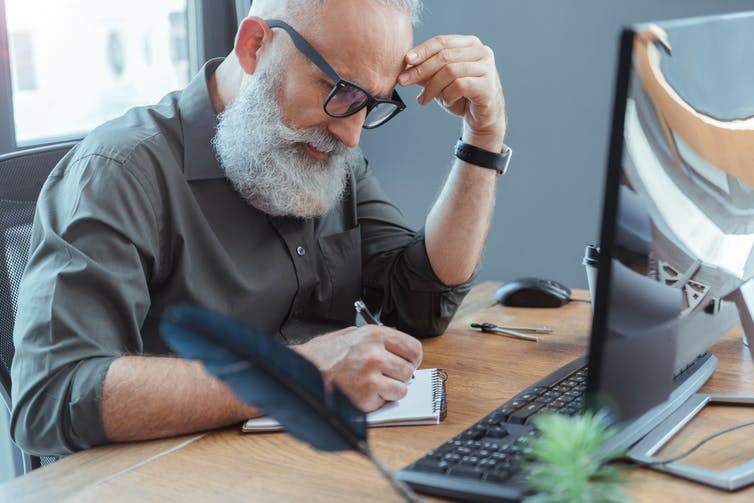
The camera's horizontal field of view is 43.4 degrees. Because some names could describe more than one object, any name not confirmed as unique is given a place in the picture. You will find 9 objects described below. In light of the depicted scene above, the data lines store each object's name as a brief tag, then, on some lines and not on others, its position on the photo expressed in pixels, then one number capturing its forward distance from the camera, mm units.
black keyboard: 954
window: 2322
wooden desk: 1002
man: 1218
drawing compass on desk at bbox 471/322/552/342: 1645
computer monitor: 783
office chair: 1455
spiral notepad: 1186
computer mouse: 1831
